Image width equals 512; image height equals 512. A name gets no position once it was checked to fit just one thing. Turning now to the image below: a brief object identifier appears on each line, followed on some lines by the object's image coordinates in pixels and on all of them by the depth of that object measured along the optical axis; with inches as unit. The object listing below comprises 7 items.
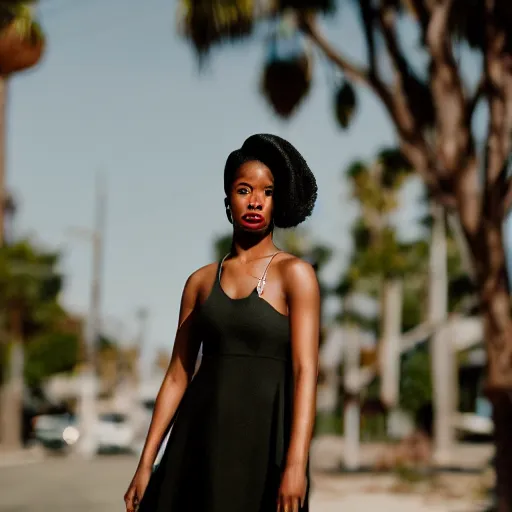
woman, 118.6
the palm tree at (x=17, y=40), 296.4
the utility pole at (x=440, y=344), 1087.6
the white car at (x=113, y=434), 1512.1
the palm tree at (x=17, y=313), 1467.8
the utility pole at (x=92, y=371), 1453.0
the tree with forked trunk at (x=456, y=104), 344.5
